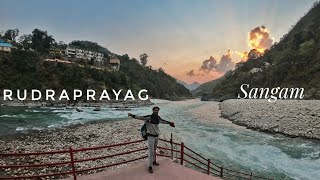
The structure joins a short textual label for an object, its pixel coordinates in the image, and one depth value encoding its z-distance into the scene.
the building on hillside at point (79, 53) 113.41
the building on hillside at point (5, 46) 79.37
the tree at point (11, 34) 110.84
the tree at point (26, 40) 96.16
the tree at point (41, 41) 90.76
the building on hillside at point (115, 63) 117.25
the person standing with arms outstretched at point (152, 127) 7.38
